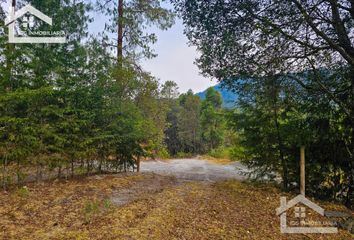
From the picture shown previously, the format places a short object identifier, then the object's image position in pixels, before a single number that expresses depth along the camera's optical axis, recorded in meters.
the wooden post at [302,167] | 6.14
